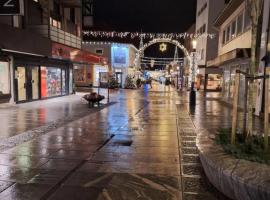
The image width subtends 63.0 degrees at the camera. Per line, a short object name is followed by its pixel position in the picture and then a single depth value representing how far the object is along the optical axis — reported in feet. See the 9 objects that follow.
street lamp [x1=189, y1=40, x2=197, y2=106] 44.49
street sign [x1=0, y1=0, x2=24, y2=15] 20.23
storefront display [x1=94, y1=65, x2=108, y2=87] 104.17
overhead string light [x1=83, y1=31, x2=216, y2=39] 90.90
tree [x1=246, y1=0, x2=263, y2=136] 13.71
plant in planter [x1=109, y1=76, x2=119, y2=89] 94.09
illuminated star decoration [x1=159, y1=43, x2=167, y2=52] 86.83
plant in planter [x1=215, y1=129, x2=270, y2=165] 11.15
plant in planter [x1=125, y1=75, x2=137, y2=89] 96.98
